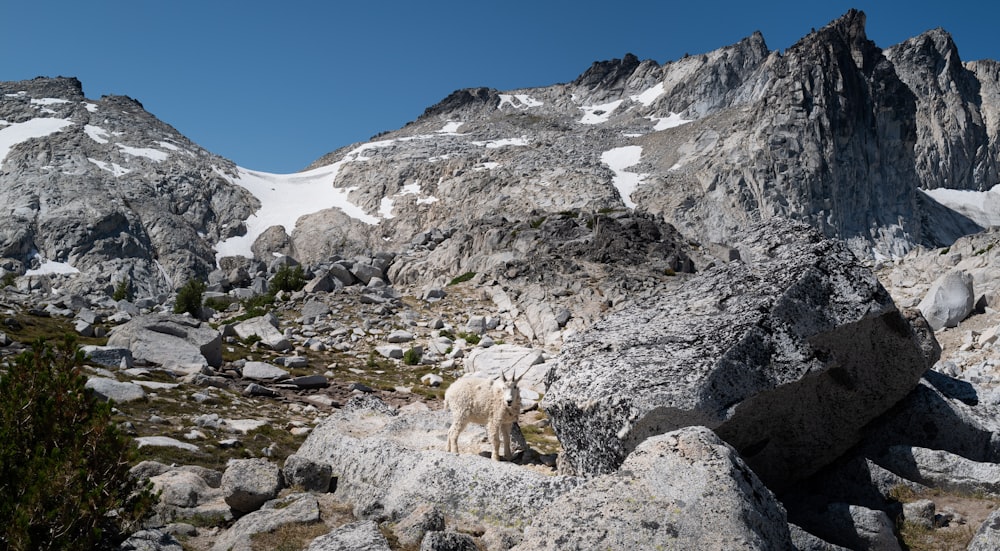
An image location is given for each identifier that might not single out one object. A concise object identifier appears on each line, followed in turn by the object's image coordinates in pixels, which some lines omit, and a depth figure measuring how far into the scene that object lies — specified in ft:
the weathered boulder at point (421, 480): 23.13
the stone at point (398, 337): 91.09
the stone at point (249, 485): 27.12
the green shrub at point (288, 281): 123.95
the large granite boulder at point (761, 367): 22.90
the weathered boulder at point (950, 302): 67.56
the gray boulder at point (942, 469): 24.88
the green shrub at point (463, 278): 121.60
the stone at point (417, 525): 21.48
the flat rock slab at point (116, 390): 48.37
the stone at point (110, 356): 59.36
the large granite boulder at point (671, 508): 15.29
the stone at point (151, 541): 20.67
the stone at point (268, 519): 23.63
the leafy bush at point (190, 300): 115.75
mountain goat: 31.68
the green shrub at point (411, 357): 83.41
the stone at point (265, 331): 85.66
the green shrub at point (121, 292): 162.30
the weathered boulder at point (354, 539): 20.53
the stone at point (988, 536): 17.97
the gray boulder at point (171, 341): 64.85
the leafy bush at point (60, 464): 16.83
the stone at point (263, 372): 66.03
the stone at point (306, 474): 29.25
